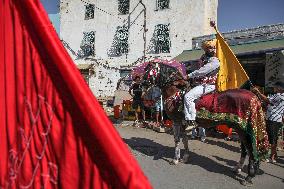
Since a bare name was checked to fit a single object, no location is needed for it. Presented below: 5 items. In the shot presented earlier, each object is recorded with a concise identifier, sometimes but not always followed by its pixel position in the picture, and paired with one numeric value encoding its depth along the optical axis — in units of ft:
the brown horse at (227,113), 21.44
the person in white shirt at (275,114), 27.17
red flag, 4.70
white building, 85.87
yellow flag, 23.70
